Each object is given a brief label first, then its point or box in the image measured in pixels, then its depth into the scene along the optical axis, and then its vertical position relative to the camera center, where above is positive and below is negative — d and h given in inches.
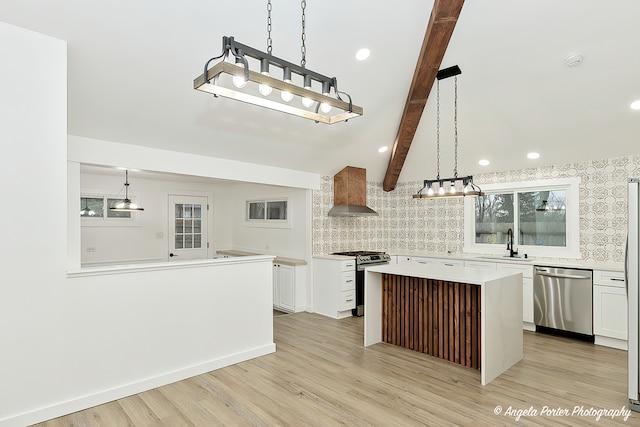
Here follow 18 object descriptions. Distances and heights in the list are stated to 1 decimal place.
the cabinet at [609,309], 163.8 -42.0
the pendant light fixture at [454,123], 151.3 +47.7
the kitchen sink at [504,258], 203.8 -23.8
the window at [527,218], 200.7 -1.6
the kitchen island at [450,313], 134.7 -40.3
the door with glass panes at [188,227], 278.1 -8.1
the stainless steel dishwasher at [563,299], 173.3 -40.3
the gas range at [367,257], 227.3 -26.3
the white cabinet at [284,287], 232.8 -45.5
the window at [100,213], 241.8 +2.6
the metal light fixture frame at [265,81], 64.7 +24.9
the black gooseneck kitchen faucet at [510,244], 217.0 -16.9
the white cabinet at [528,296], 190.2 -41.4
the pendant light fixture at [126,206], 219.3 +6.3
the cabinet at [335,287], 218.1 -42.3
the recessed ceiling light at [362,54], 144.5 +63.3
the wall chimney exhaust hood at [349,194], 238.2 +14.6
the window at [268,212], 256.1 +3.3
